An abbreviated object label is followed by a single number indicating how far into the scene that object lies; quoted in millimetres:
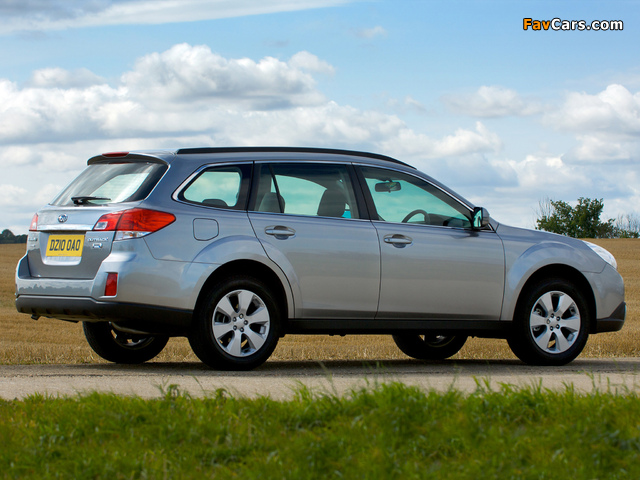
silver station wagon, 14312
